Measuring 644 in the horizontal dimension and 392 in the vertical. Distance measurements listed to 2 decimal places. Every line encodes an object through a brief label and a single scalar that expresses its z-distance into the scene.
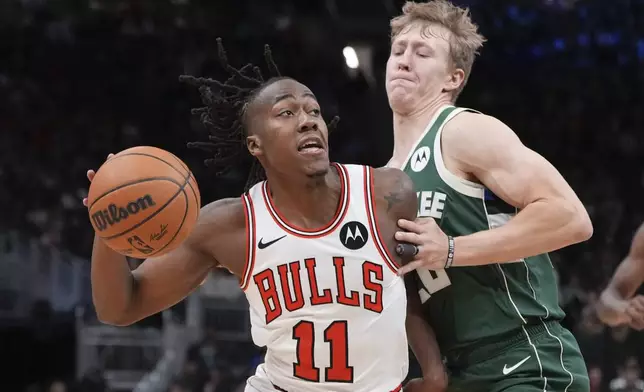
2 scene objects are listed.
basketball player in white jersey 6.41
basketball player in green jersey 6.57
